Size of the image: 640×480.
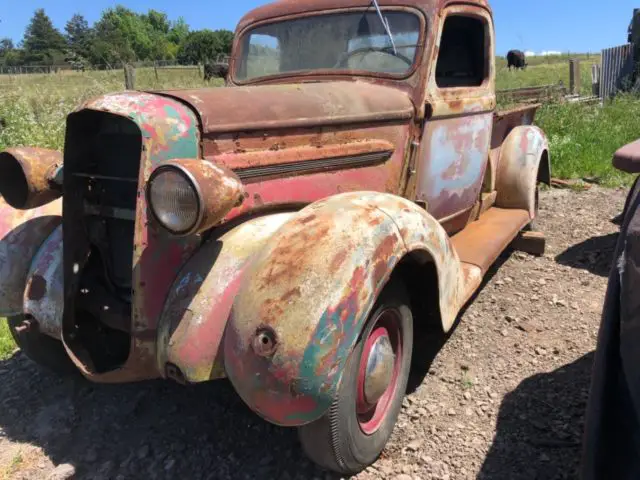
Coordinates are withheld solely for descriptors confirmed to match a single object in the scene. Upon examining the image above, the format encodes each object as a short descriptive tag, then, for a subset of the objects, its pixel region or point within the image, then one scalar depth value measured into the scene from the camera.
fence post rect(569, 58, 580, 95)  13.75
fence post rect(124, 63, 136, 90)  7.75
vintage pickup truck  1.84
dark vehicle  1.51
